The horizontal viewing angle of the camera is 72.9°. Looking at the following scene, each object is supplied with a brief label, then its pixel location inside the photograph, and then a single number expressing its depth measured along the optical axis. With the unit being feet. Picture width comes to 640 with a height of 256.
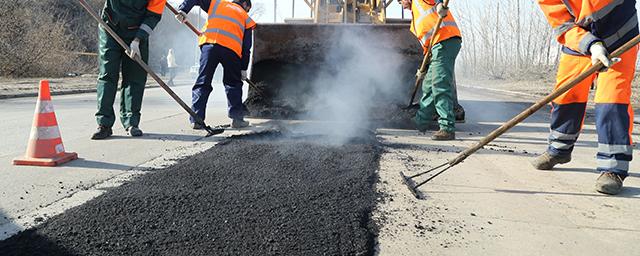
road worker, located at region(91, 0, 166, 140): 13.38
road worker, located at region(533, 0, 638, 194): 8.83
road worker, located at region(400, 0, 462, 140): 14.28
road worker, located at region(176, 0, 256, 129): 15.35
